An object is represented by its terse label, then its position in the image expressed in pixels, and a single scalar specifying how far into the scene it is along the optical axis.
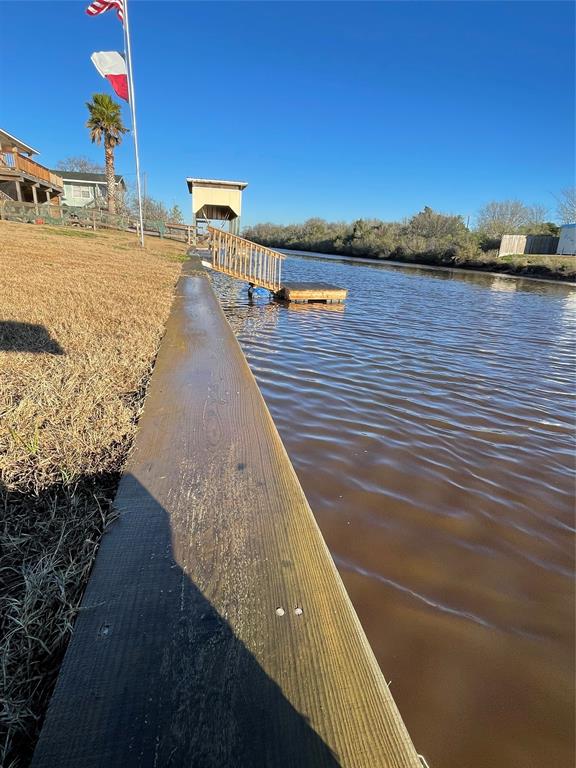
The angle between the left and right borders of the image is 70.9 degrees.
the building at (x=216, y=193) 24.36
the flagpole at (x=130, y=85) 14.41
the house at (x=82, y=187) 49.88
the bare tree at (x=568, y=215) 45.19
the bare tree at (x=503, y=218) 49.47
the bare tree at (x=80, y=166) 79.12
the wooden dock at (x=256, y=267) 11.82
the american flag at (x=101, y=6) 12.27
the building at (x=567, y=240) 40.16
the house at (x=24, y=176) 24.47
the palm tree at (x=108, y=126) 32.09
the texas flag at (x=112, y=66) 13.65
